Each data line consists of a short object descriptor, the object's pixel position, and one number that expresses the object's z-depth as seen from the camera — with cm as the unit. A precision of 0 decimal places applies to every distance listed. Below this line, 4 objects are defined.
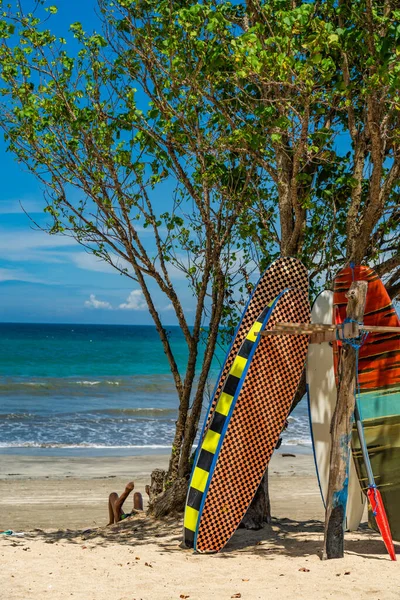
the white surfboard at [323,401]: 686
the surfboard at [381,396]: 639
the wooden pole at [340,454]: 604
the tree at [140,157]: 760
